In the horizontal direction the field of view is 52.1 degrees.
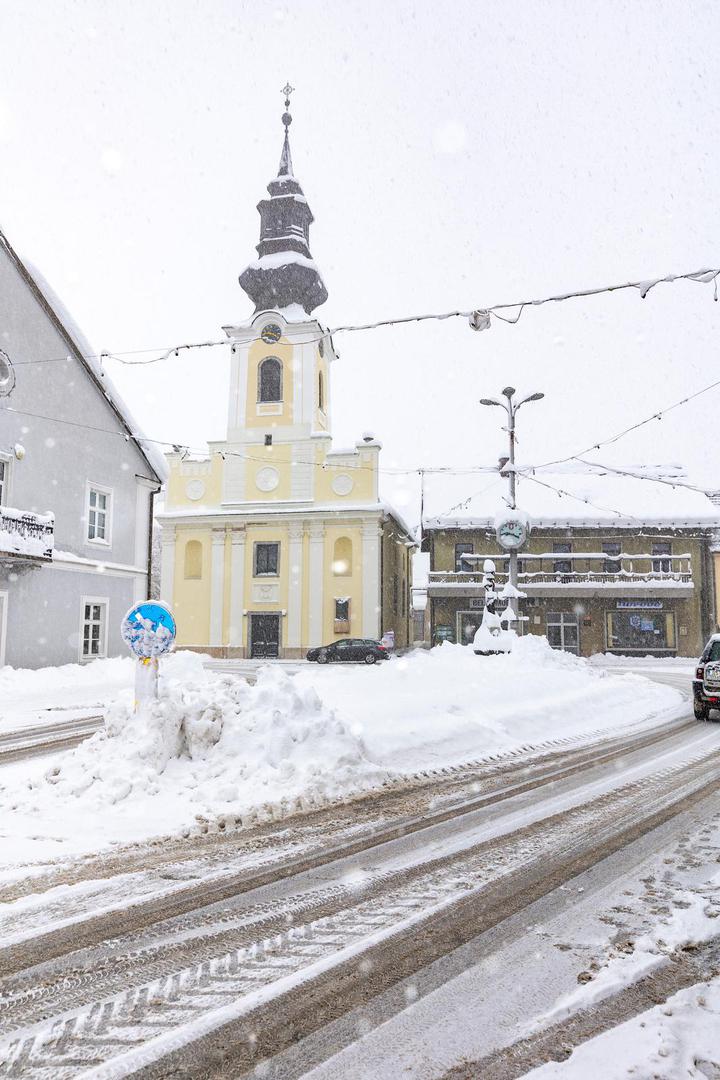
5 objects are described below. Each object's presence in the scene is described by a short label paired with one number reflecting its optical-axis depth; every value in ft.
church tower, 123.34
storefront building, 128.57
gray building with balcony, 64.69
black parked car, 106.42
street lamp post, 74.60
